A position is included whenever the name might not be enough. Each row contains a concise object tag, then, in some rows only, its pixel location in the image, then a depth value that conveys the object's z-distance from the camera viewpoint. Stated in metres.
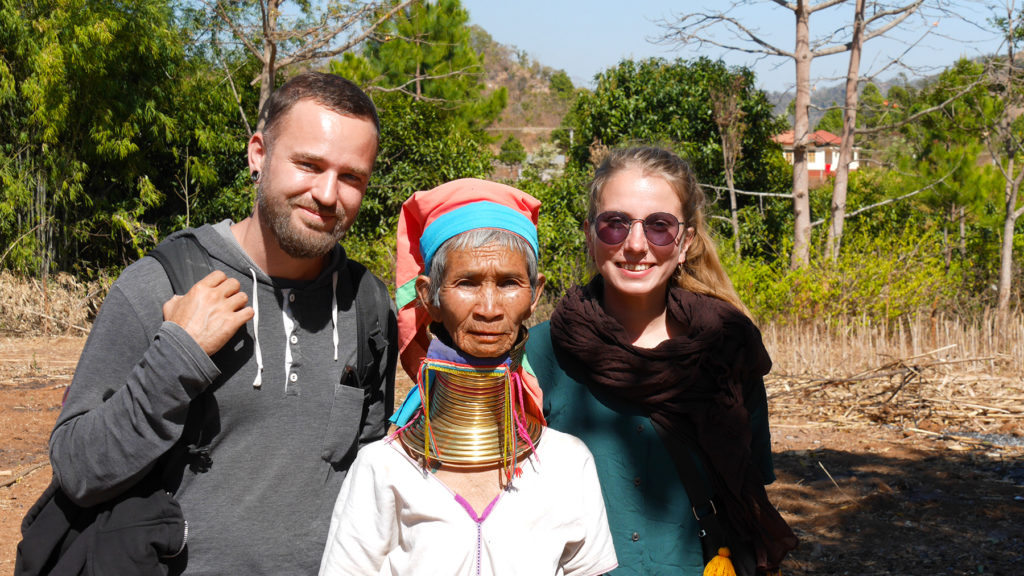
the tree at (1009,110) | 11.18
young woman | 2.27
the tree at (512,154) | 38.56
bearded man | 1.78
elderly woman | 1.76
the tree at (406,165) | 14.33
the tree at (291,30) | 11.98
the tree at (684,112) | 14.05
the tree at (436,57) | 25.34
